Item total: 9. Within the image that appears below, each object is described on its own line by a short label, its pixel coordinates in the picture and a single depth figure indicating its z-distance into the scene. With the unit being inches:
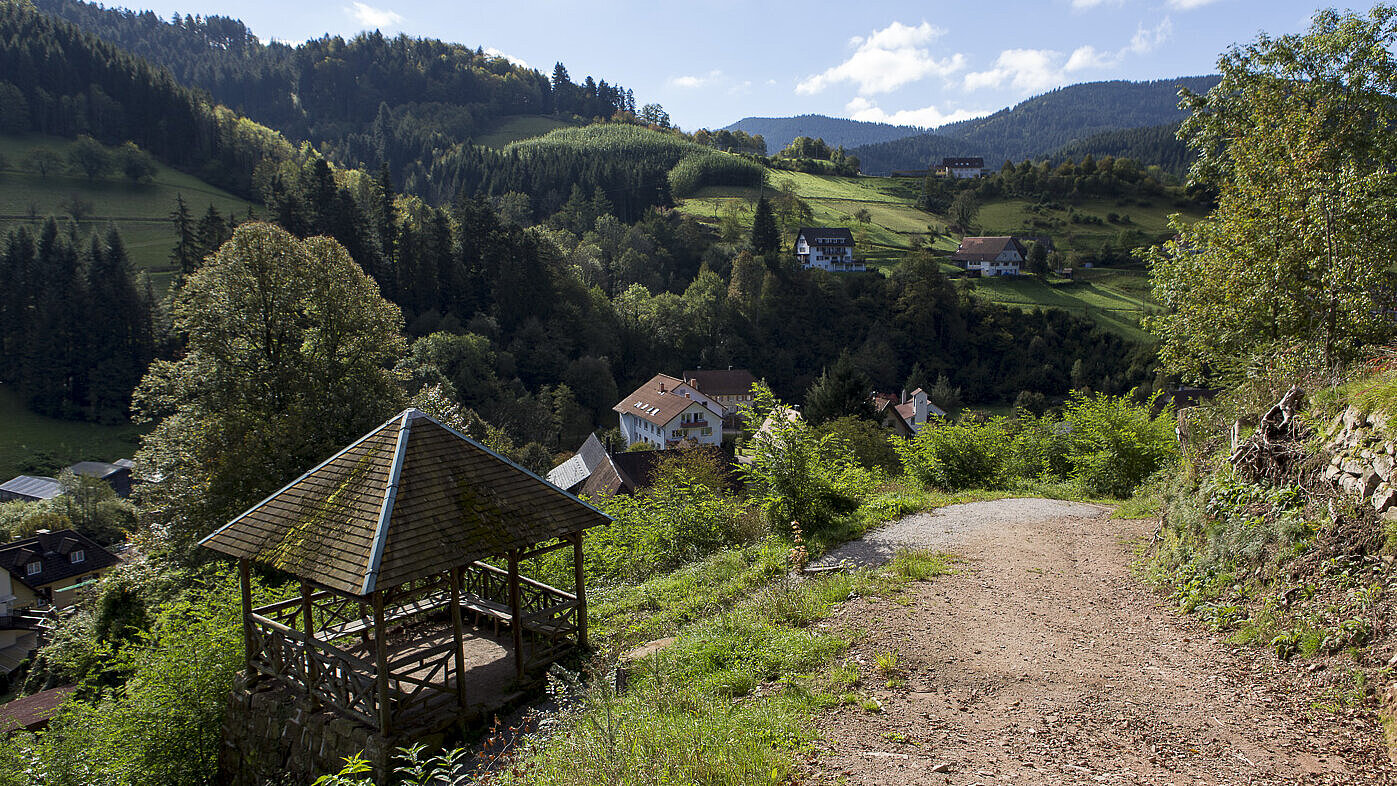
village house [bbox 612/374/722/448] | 2193.7
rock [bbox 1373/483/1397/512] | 280.9
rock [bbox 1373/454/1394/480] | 286.8
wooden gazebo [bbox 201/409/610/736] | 346.0
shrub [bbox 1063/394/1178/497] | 793.6
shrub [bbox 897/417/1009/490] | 837.8
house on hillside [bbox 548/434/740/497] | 1480.1
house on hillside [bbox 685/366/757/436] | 2620.6
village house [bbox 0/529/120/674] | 1398.9
